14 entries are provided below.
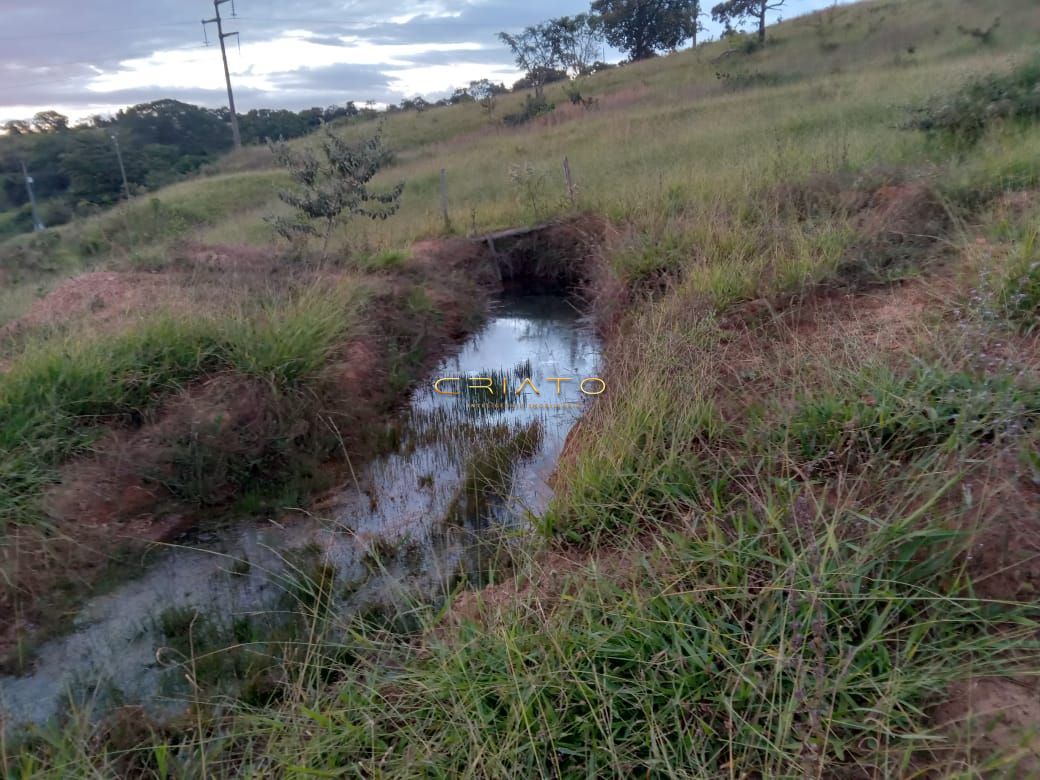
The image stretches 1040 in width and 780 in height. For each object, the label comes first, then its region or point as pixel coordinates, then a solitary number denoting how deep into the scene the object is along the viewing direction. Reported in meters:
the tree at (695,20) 37.44
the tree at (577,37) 34.69
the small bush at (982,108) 8.41
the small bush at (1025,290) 3.64
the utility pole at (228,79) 32.44
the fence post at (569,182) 11.36
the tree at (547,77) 34.31
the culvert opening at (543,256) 10.62
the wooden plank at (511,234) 11.18
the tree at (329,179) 9.55
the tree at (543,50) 33.31
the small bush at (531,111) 25.03
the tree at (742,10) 27.84
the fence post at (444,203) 11.91
